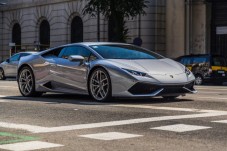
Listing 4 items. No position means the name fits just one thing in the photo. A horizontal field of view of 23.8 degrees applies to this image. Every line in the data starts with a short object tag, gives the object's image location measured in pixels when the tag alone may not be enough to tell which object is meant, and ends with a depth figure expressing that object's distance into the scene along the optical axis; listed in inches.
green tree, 1240.2
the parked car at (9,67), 1120.1
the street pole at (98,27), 1585.8
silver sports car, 409.4
